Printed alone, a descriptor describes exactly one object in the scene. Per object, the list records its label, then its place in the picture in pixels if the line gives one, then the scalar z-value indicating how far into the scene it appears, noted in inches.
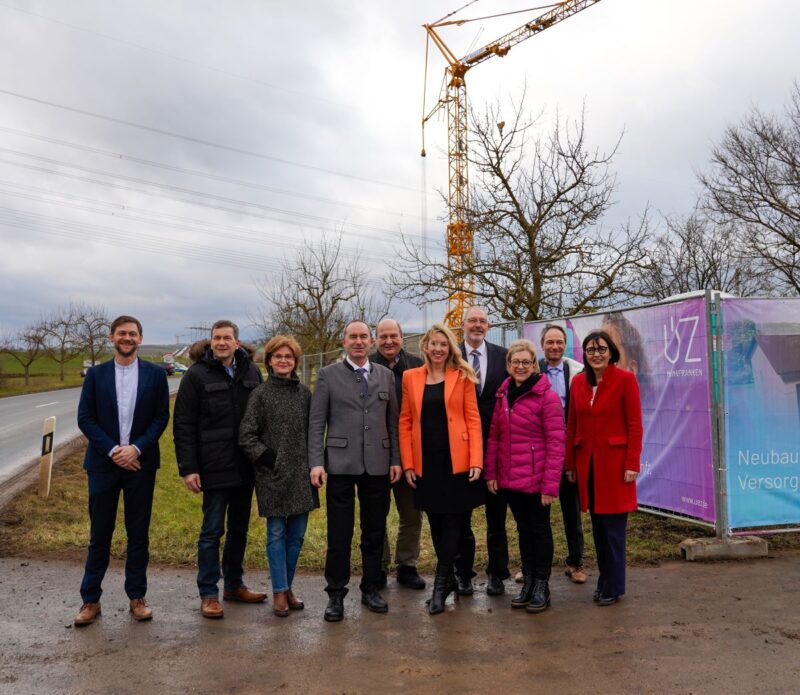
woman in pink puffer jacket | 182.9
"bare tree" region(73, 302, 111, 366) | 2044.8
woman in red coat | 186.7
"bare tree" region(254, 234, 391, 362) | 1087.0
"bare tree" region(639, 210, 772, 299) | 1062.4
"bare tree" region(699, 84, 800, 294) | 869.2
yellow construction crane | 1380.4
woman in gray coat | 180.5
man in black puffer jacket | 181.3
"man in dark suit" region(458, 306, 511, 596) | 197.9
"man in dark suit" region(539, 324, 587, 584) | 210.2
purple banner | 239.8
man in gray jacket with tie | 181.8
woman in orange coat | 182.9
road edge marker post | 333.7
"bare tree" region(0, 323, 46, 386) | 1794.5
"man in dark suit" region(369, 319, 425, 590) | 208.1
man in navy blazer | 177.2
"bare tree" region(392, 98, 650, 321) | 575.2
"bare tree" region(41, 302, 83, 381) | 1927.7
